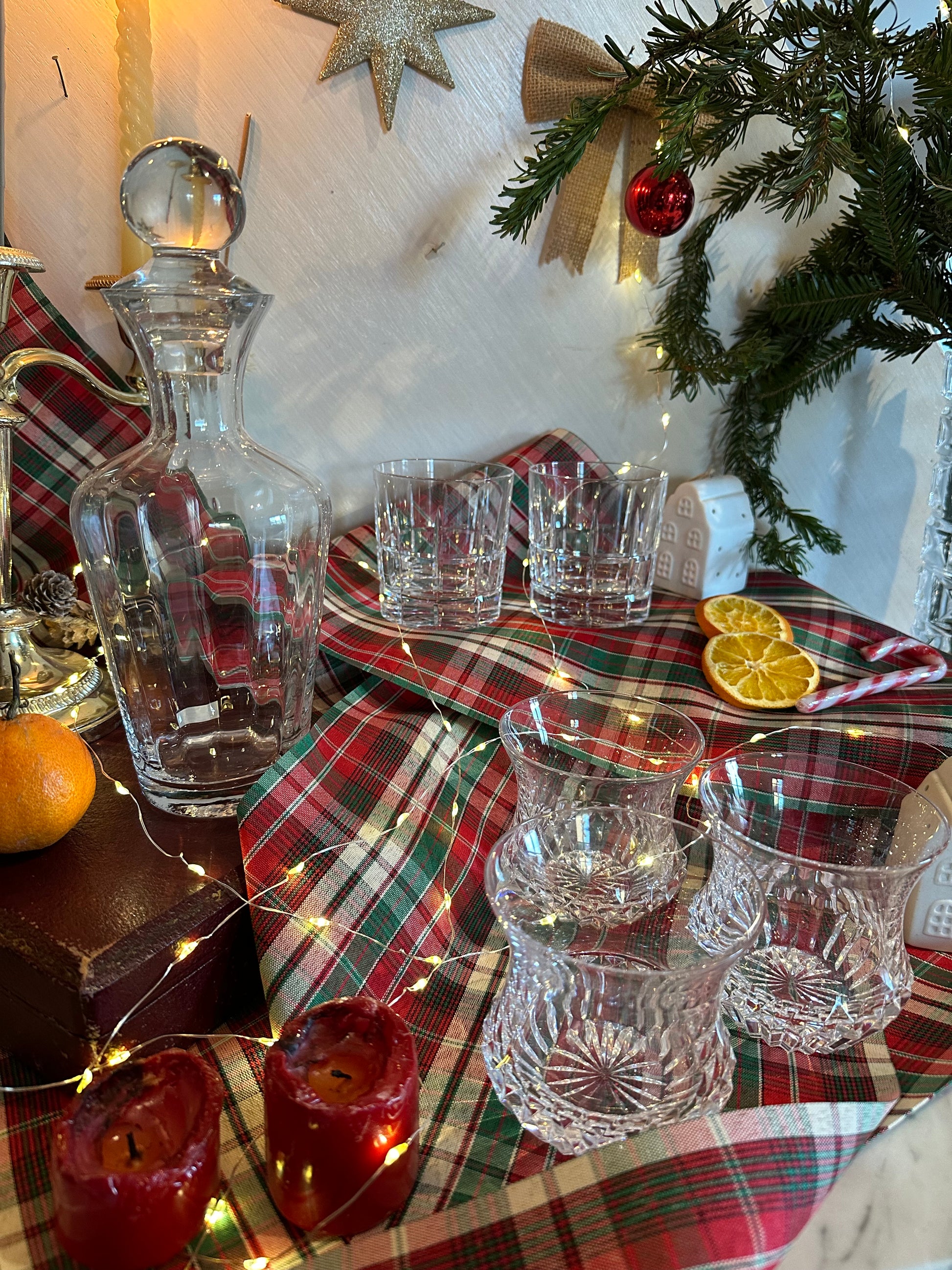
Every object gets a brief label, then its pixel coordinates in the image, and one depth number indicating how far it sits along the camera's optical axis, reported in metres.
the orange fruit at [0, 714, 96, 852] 0.60
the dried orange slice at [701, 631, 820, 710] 0.88
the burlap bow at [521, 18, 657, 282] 1.00
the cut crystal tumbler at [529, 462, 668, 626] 0.98
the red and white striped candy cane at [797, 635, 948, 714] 0.87
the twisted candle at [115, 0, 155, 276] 0.81
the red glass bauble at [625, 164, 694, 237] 1.00
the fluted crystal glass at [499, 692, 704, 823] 0.75
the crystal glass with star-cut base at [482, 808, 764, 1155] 0.51
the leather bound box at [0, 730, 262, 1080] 0.55
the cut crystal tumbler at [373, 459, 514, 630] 0.93
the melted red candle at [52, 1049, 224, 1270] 0.44
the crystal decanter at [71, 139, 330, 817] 0.65
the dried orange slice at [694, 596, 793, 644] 0.96
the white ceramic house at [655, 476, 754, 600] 1.09
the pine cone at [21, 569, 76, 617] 0.86
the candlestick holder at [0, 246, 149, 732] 0.70
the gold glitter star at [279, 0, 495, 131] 0.89
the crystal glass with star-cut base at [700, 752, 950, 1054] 0.60
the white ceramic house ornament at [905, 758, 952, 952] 0.67
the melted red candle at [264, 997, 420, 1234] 0.47
